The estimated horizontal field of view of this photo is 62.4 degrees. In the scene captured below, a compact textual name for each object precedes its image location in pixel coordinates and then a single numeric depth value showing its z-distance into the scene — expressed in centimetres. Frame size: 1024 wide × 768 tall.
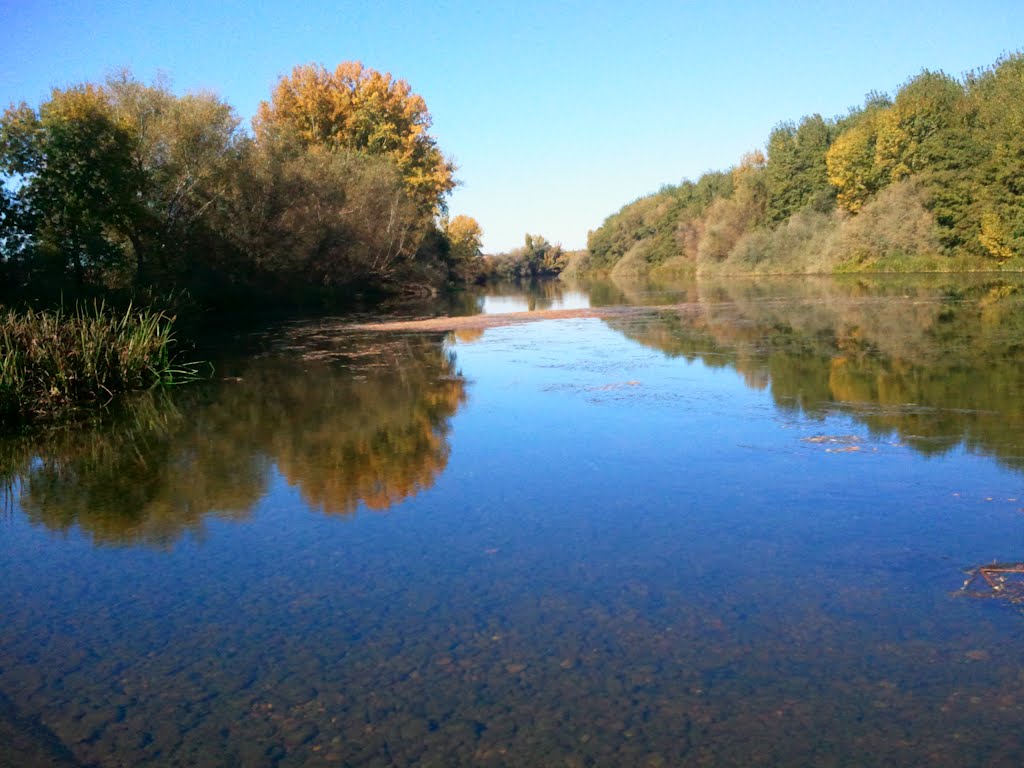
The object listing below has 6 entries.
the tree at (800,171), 5797
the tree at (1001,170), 3872
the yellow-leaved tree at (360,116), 4434
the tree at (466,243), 6975
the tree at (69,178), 1948
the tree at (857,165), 5038
